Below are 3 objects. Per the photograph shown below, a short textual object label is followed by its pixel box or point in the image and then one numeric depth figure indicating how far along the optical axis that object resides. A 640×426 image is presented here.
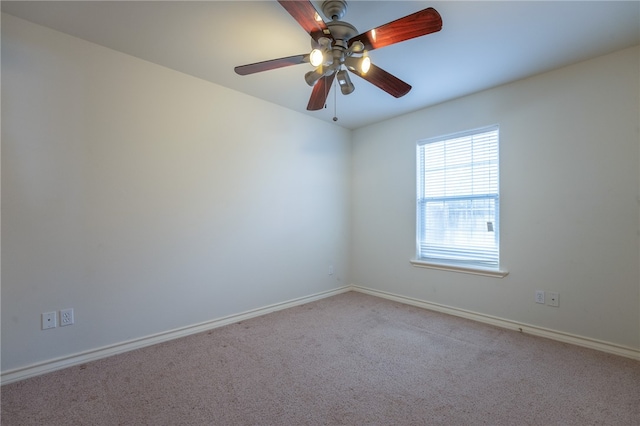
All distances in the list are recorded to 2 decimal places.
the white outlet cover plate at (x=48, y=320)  1.99
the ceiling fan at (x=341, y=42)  1.46
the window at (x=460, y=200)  2.95
